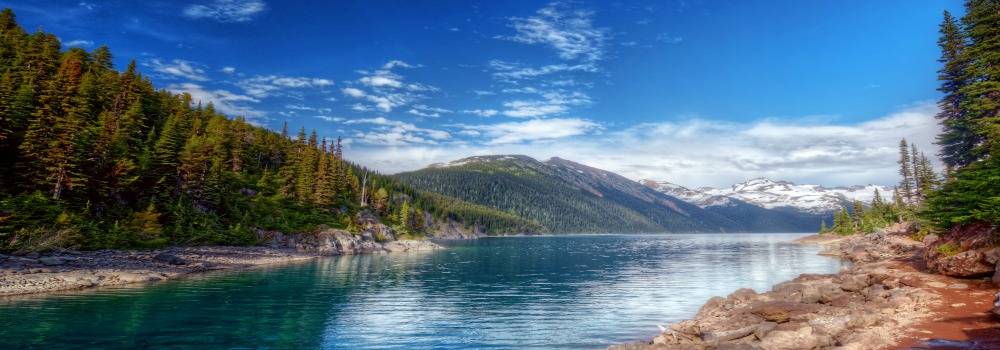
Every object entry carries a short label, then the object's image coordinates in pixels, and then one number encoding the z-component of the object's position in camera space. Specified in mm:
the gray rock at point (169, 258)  57291
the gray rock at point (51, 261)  44456
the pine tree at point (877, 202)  138525
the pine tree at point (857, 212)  151625
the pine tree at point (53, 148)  56750
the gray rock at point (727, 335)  21641
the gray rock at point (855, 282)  32562
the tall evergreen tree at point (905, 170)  108750
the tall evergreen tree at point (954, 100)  55031
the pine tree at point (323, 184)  117488
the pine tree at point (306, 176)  115500
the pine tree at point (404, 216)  150700
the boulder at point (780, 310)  24859
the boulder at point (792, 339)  19406
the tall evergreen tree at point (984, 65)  40500
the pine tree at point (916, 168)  98000
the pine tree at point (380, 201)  149750
